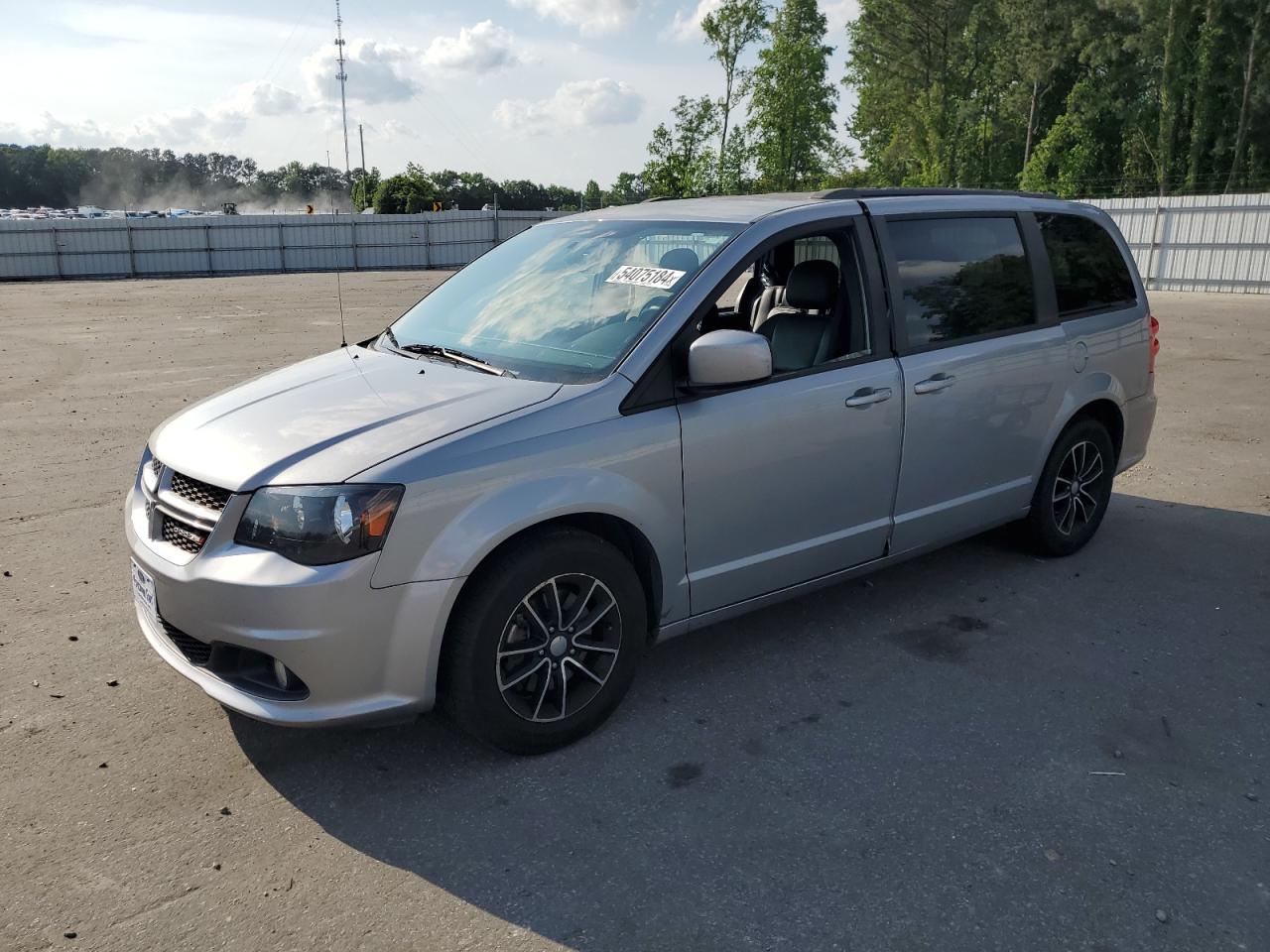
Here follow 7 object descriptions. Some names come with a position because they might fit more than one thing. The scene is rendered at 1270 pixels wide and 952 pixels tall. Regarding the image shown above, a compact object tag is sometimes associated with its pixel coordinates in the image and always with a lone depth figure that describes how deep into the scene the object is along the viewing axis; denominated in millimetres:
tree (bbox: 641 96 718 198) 39312
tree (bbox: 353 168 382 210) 62188
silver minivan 3172
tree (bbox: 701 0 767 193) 41969
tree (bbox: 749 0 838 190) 42125
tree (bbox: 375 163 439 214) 50094
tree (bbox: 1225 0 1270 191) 40688
